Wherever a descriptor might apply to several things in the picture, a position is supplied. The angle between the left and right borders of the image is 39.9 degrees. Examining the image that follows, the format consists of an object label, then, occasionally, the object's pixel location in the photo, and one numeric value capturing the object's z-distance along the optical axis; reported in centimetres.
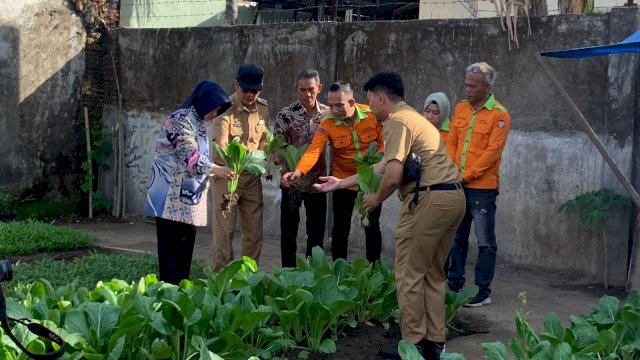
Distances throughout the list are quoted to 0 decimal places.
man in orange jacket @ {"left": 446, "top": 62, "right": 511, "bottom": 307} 736
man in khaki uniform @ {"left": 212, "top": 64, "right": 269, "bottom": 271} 754
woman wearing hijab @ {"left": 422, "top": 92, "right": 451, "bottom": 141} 765
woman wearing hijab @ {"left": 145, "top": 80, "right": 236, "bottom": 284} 655
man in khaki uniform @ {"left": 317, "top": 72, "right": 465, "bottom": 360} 564
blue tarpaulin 572
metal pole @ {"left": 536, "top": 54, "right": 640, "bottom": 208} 622
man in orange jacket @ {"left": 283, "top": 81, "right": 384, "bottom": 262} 738
